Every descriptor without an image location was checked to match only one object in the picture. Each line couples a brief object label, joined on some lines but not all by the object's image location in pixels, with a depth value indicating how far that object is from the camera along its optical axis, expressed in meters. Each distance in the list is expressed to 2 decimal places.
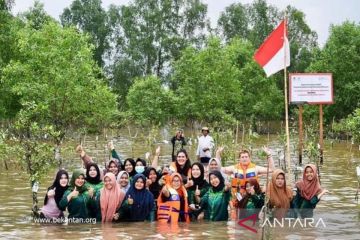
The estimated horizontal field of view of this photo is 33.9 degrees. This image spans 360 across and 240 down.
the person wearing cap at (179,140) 19.84
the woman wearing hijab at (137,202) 10.14
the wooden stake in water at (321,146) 21.92
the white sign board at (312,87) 22.05
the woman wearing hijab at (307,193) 9.92
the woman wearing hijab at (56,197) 10.30
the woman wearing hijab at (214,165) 10.78
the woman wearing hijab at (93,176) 10.61
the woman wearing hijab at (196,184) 10.52
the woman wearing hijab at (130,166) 11.35
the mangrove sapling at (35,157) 11.61
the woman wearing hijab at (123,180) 10.68
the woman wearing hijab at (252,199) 9.86
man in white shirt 16.59
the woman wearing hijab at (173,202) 10.15
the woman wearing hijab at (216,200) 10.14
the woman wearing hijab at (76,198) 10.13
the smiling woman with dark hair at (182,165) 11.17
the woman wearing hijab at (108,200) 10.05
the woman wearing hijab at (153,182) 10.92
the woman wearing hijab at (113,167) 11.09
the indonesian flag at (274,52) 13.20
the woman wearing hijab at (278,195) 9.78
